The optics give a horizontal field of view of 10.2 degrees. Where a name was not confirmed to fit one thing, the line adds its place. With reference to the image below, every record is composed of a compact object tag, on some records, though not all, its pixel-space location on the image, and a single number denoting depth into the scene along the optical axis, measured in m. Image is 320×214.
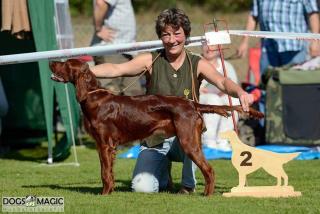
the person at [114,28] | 20.63
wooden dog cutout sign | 13.06
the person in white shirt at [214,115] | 20.85
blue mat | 19.77
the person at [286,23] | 21.29
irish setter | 13.03
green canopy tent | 18.47
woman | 13.63
